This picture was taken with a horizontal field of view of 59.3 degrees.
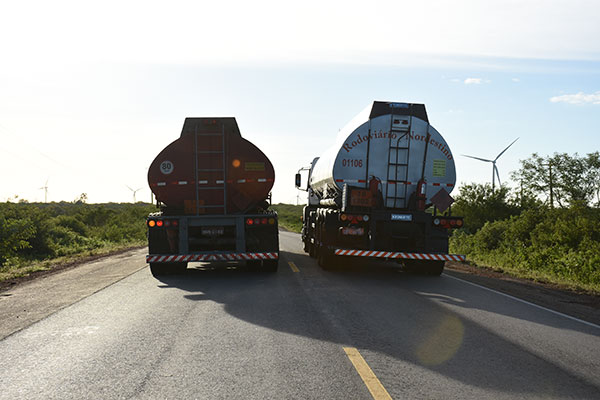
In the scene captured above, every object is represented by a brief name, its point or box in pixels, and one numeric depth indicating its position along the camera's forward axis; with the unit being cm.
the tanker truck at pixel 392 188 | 1244
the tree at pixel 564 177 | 5391
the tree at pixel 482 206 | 3114
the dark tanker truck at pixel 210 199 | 1233
